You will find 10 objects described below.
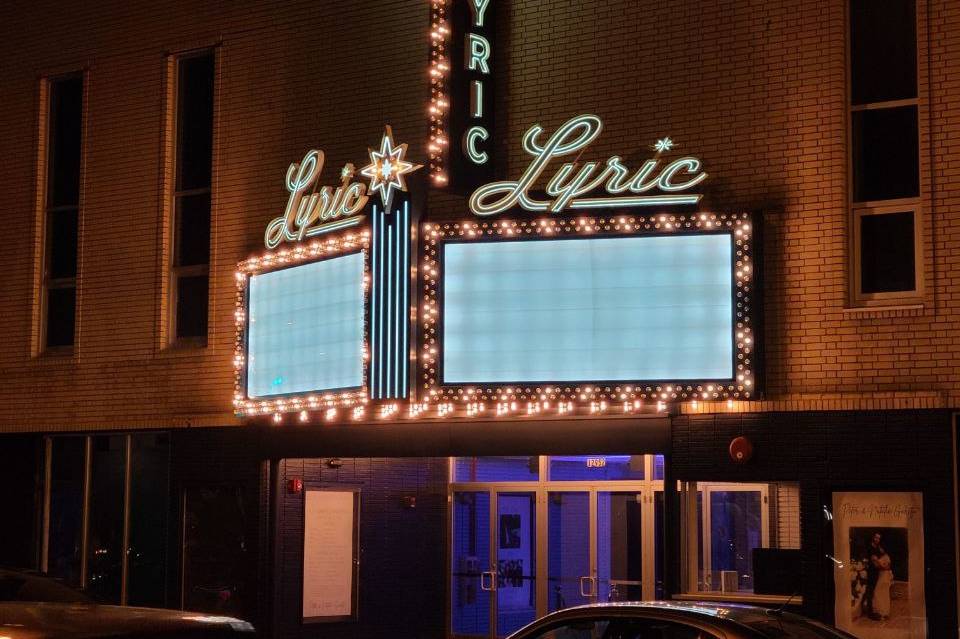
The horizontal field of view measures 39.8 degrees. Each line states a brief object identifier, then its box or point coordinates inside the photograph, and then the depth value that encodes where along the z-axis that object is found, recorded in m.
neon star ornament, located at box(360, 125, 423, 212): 16.05
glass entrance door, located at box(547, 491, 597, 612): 18.39
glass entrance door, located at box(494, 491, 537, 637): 19.03
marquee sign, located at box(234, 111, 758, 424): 14.43
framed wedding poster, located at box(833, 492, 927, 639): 13.50
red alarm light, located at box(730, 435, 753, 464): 14.40
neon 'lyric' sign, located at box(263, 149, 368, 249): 16.52
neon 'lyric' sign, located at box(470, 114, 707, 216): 14.85
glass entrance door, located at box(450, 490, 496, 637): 19.53
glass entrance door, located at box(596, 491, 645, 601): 17.95
